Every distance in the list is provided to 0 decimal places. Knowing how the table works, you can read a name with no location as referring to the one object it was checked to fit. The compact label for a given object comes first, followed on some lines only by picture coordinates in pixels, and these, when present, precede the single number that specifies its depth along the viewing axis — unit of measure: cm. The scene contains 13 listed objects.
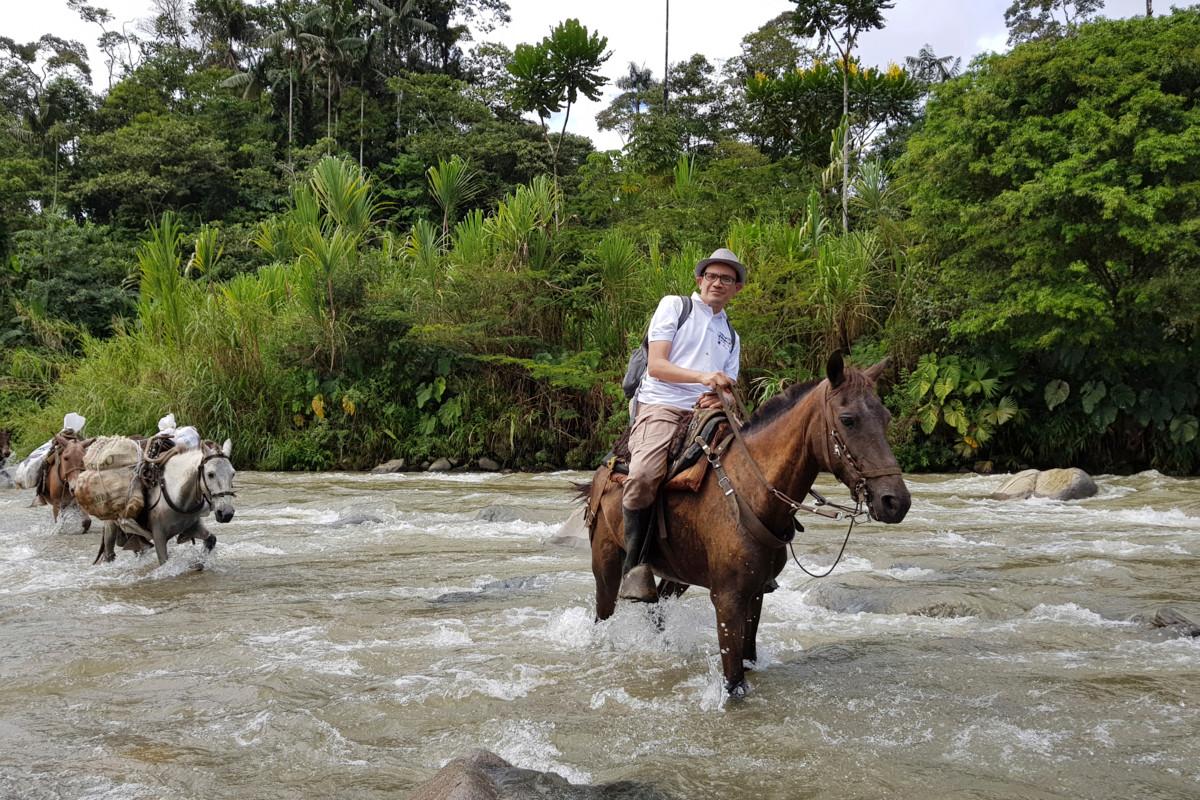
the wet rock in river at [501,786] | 329
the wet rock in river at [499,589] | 736
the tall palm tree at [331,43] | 3875
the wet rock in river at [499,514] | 1185
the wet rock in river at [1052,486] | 1293
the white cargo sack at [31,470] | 1079
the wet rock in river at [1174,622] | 566
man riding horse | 496
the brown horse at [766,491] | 410
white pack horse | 782
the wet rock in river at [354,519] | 1159
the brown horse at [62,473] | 1019
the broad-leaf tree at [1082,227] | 1448
